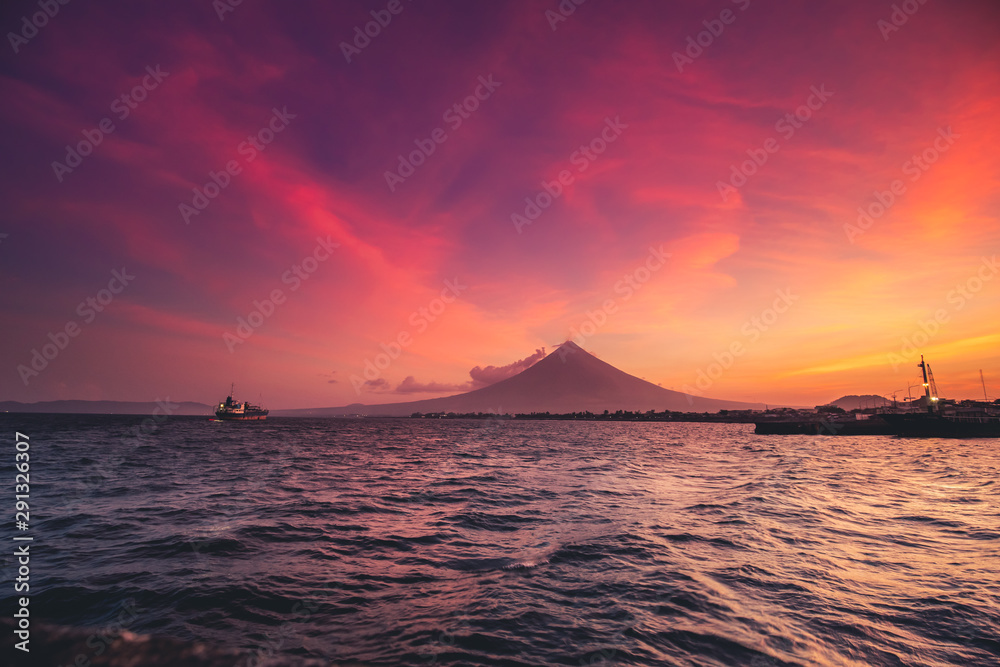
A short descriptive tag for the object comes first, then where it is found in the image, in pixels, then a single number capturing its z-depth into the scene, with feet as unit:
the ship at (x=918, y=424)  230.07
